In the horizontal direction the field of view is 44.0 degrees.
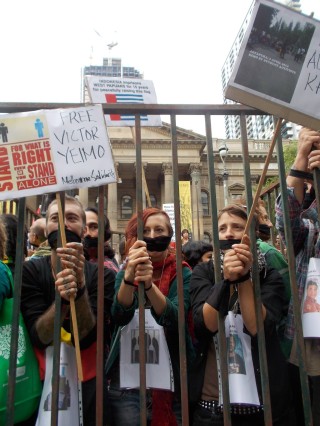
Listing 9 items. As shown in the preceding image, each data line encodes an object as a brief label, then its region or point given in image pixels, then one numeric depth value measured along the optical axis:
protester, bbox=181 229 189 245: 12.15
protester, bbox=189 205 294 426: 2.06
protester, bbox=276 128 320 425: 2.21
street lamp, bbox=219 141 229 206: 22.12
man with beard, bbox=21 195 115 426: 2.08
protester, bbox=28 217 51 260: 4.16
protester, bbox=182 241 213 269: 4.78
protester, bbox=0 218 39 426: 2.20
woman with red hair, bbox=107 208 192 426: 2.12
